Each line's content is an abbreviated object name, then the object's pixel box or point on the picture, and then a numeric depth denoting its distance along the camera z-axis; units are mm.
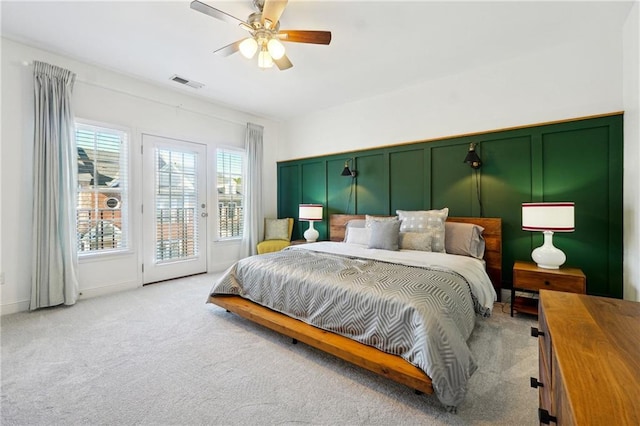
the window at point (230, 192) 4875
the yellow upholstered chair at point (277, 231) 5035
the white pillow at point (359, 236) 3708
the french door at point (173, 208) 4016
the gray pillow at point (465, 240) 3240
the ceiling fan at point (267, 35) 2170
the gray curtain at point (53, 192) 3020
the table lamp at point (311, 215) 4695
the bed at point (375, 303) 1620
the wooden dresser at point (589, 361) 554
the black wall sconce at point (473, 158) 3371
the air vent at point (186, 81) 3740
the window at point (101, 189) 3439
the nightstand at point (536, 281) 2523
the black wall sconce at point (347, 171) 4520
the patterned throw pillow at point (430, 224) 3256
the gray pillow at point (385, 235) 3223
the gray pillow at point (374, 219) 3636
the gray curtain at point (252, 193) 5094
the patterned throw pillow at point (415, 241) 3178
